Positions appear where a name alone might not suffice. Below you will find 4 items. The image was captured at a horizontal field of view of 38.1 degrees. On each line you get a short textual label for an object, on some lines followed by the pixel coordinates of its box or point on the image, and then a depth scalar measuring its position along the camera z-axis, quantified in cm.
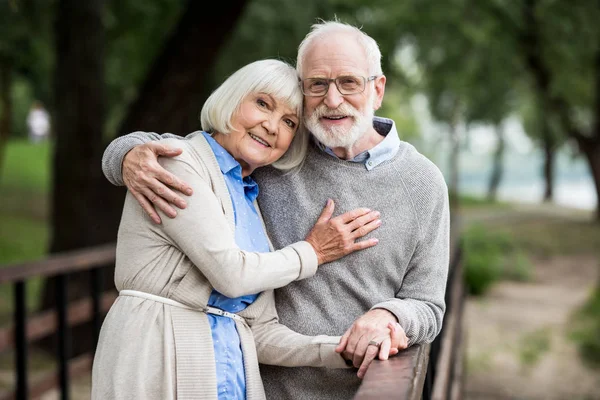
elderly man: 252
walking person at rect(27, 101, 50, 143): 3043
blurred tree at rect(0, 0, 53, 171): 791
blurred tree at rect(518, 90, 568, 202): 2534
